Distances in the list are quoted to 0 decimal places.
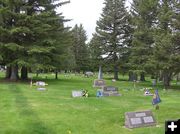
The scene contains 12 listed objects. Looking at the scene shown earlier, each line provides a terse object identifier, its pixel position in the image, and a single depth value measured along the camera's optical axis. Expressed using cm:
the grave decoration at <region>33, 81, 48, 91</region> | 1755
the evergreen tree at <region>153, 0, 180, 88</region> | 1968
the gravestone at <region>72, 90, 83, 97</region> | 1272
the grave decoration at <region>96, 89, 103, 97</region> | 1323
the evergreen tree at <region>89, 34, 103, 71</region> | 3108
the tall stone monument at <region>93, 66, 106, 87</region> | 1938
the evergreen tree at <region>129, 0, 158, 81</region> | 2361
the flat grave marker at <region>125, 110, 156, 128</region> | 689
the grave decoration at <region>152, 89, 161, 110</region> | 933
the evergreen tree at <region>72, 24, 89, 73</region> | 4241
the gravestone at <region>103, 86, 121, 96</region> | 1364
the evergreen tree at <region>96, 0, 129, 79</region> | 3055
